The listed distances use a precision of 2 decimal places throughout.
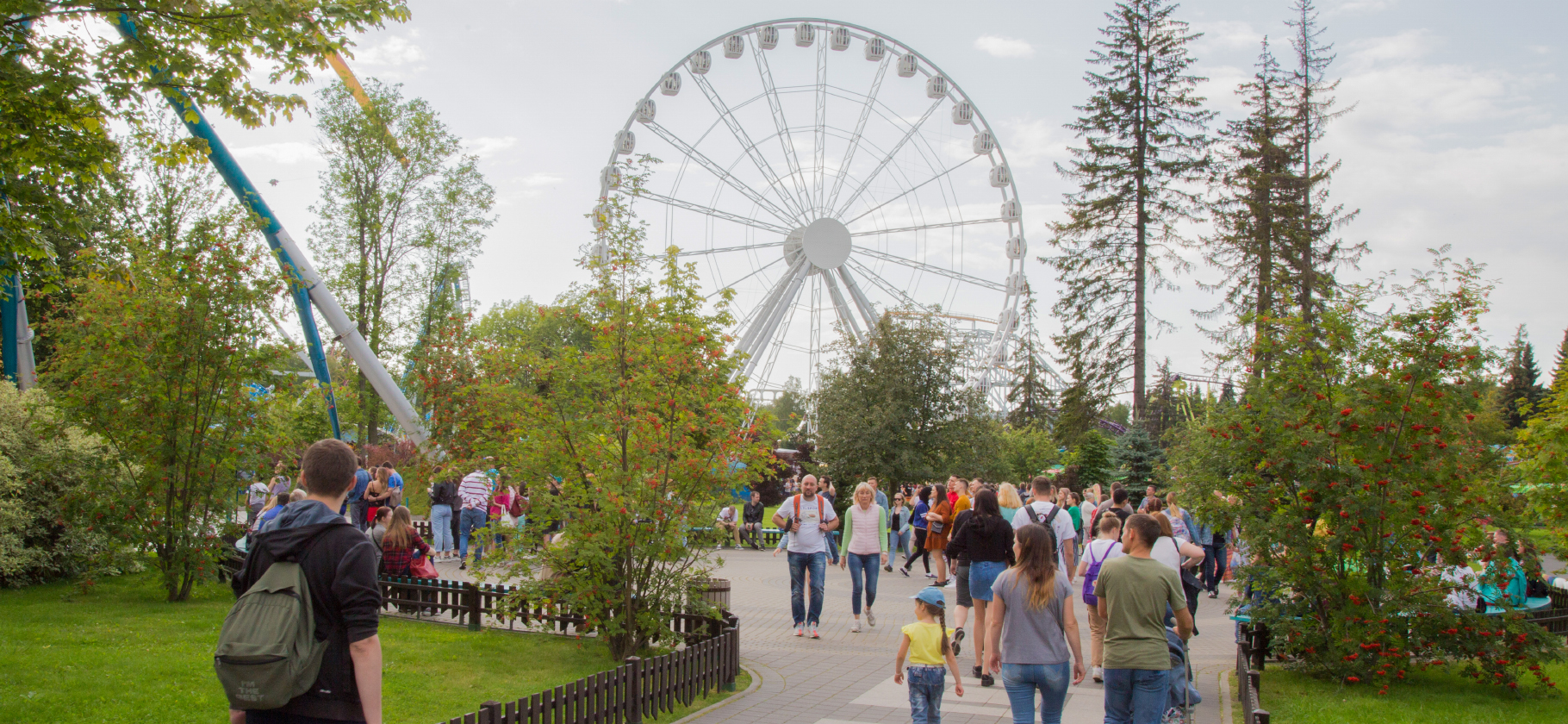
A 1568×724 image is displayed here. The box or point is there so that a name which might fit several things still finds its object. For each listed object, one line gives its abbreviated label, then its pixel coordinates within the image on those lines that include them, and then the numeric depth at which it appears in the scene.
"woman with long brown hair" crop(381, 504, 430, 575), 11.13
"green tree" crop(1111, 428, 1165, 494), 27.17
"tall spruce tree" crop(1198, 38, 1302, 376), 30.03
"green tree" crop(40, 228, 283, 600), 10.75
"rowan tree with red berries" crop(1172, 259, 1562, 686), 8.03
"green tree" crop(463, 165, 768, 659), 8.16
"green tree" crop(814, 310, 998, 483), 24.55
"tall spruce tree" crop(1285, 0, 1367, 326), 30.59
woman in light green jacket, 10.82
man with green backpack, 3.13
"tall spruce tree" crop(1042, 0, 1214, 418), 29.72
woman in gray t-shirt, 5.61
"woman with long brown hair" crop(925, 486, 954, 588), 12.49
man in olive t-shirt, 5.39
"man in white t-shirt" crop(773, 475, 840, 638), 10.52
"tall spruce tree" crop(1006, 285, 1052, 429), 53.25
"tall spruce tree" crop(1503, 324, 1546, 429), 56.34
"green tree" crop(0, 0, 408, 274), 7.12
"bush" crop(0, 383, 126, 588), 11.12
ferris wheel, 28.52
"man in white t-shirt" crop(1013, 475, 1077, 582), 10.37
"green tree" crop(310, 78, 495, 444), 30.61
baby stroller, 6.79
